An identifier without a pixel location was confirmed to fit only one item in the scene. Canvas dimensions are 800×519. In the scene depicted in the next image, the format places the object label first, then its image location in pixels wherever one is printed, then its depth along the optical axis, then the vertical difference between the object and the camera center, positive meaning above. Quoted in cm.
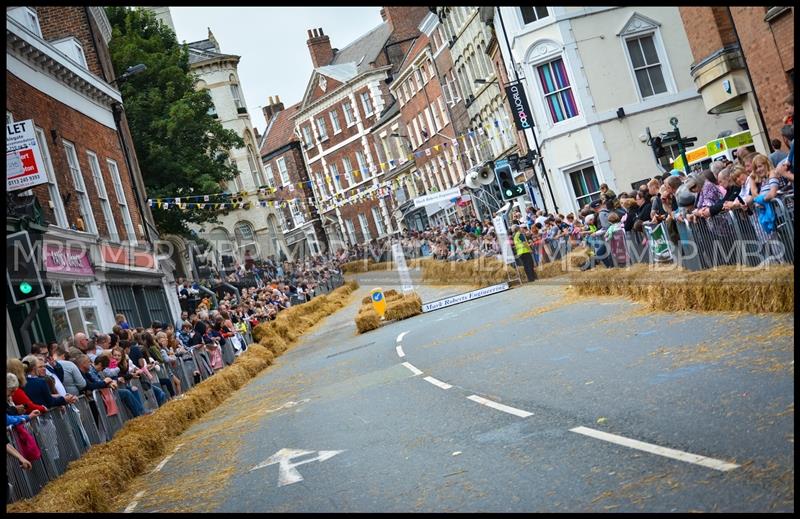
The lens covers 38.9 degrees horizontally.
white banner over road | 4553 +280
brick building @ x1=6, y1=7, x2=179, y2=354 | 2488 +455
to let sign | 2238 +440
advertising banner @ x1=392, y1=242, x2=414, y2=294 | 3943 +31
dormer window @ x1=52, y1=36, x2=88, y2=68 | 3538 +991
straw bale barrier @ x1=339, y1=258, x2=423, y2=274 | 7619 +163
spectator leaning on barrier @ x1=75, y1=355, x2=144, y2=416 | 1656 -22
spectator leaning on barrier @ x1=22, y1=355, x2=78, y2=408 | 1436 -6
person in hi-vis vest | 3256 -21
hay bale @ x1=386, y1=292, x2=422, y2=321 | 3341 -83
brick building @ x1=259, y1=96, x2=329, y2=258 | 10525 +1257
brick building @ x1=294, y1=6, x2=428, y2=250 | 9475 +1545
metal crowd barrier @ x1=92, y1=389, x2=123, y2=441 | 1613 -77
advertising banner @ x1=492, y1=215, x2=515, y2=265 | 3312 +33
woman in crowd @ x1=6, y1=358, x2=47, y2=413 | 1357 -4
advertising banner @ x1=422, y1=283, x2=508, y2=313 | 3350 -104
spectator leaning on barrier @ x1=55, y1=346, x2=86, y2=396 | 1605 -6
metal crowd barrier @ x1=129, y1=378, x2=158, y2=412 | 1875 -77
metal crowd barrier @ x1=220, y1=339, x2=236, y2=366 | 2786 -59
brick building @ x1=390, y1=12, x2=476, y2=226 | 7025 +1012
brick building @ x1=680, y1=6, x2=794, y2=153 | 2305 +265
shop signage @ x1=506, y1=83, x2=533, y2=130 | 4216 +500
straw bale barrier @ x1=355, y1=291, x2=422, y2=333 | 3195 -81
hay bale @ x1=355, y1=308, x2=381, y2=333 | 3189 -88
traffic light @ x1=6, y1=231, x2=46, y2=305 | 1374 +137
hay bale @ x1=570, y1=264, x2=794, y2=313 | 1267 -121
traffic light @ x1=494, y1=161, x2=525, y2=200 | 3047 +173
